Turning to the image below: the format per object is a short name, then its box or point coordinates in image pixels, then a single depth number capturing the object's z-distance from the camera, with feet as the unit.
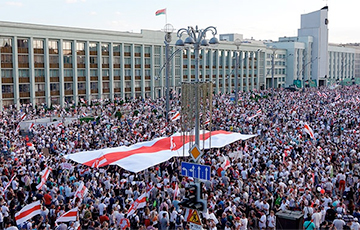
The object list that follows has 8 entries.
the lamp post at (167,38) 101.38
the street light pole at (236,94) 153.97
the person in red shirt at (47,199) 51.52
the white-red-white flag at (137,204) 45.78
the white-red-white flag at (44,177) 54.22
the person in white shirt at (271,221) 44.09
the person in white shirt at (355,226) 39.55
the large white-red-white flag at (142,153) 59.18
